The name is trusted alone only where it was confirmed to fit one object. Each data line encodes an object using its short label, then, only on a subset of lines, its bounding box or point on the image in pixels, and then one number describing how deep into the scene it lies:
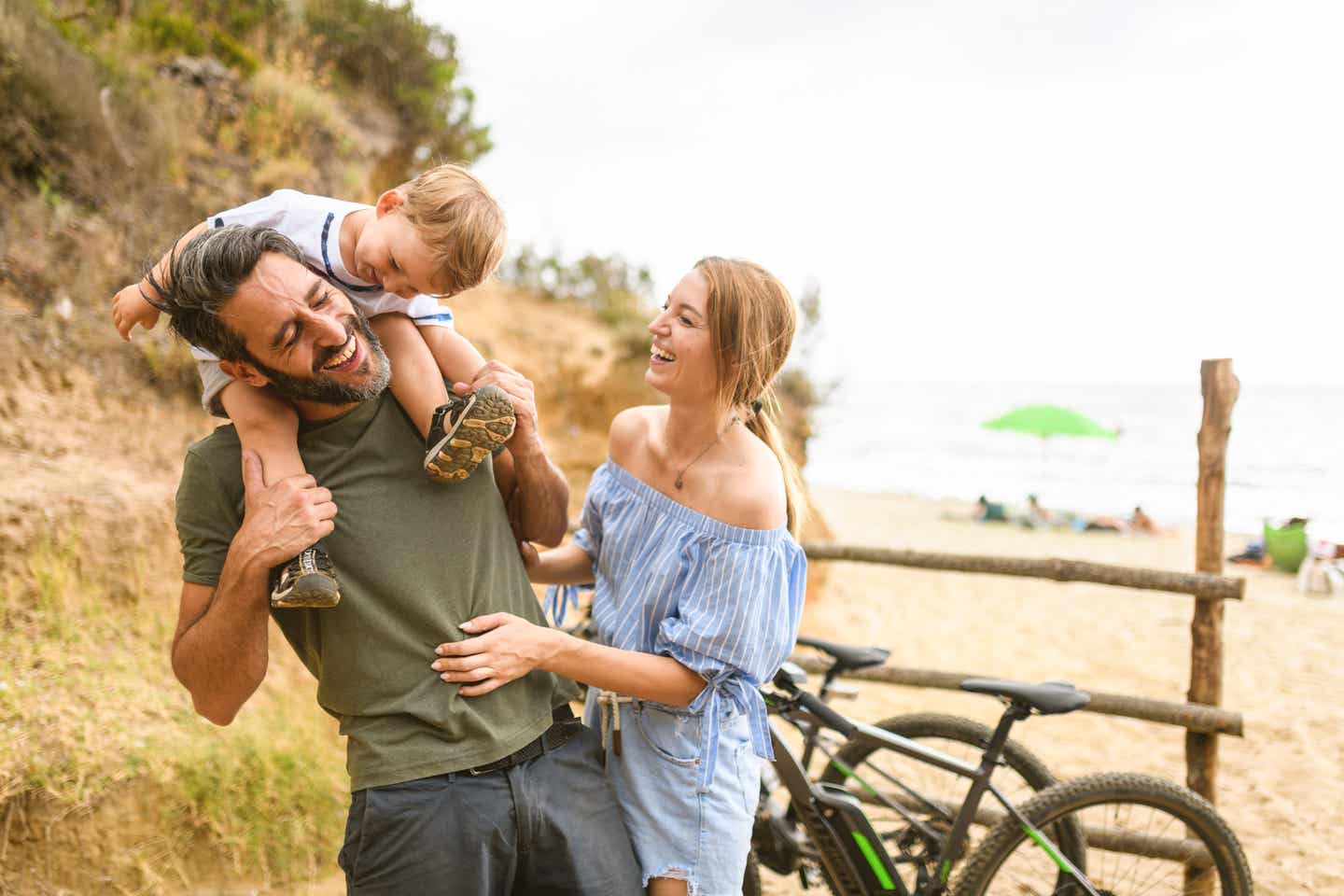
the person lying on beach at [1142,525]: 15.54
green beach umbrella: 16.50
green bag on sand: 11.65
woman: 1.77
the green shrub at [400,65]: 8.34
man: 1.48
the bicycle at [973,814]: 2.45
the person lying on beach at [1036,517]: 15.91
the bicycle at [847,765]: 2.73
